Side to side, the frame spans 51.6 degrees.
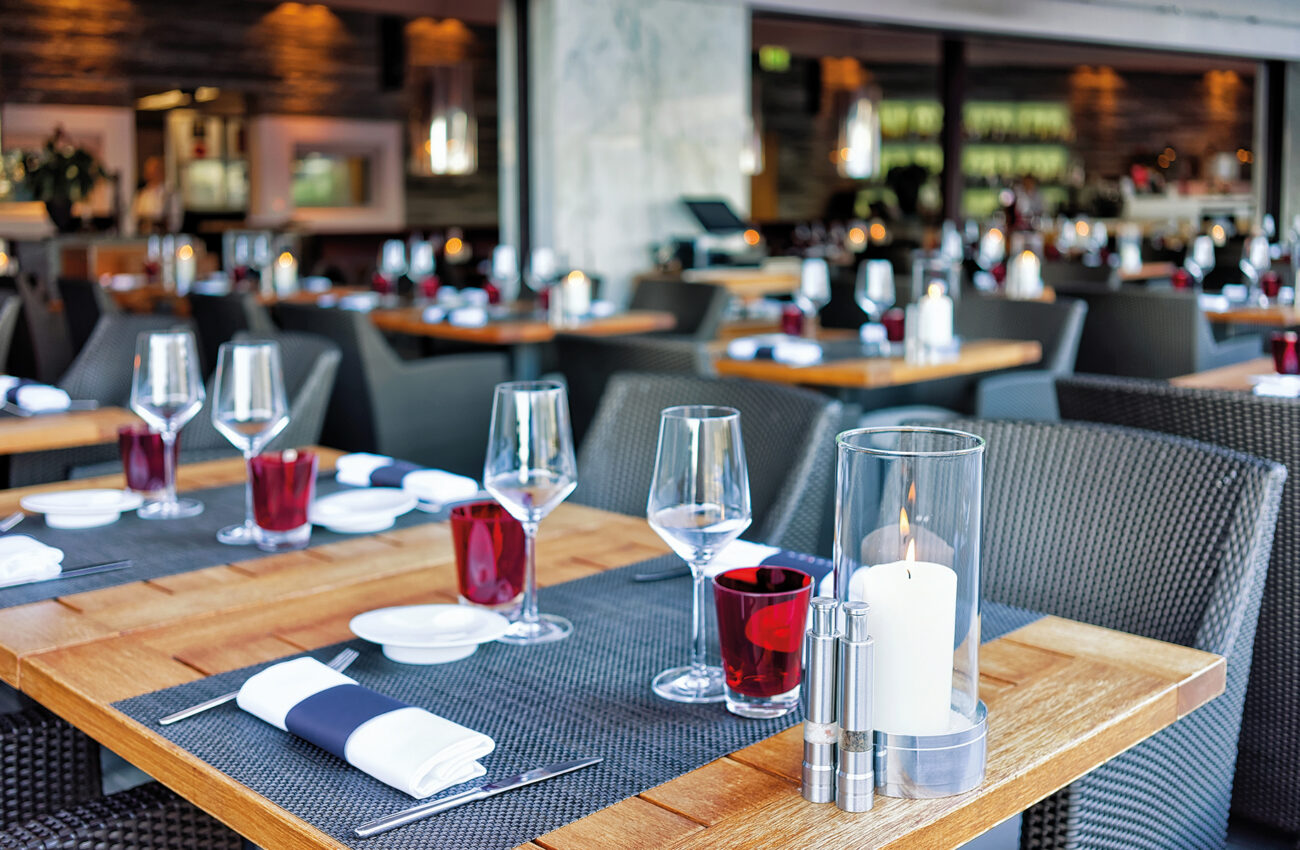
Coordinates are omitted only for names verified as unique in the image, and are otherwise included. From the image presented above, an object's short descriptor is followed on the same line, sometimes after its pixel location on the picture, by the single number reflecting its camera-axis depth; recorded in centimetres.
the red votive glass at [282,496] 170
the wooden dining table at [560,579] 95
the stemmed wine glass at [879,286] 428
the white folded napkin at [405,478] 194
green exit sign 1418
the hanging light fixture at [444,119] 902
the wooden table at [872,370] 354
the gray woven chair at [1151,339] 461
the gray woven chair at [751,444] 213
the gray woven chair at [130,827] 133
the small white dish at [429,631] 129
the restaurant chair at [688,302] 520
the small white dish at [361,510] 177
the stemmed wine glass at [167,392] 194
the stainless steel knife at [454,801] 95
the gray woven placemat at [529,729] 98
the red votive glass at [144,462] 195
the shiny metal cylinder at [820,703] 94
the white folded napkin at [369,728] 101
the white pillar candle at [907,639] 95
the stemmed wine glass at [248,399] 180
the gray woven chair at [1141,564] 139
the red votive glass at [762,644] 113
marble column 777
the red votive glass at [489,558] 142
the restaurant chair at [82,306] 561
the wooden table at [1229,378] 309
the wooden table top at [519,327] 467
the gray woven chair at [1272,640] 196
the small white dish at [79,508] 183
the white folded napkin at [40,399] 276
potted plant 743
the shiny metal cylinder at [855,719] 93
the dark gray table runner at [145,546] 156
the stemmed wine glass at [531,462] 139
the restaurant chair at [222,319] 503
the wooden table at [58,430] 251
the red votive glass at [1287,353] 317
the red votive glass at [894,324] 399
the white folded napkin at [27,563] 156
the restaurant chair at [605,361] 297
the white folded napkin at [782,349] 373
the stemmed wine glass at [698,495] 122
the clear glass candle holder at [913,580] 95
